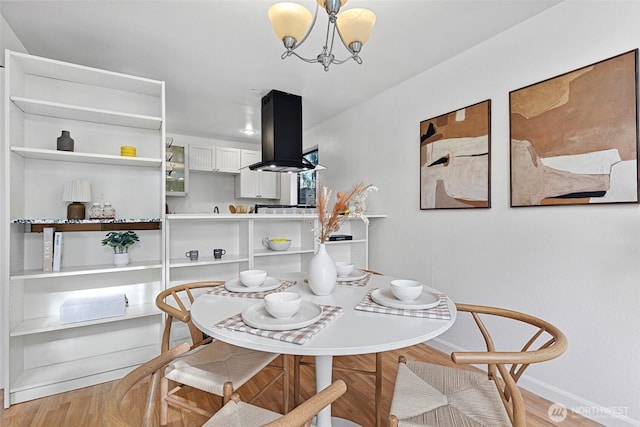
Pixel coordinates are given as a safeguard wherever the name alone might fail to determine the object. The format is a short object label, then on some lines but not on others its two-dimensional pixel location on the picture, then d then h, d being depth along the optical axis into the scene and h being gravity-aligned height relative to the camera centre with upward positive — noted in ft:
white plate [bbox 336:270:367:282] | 5.73 -1.21
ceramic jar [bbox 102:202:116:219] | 7.66 +0.01
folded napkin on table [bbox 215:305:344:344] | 3.19 -1.28
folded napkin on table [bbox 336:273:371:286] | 5.58 -1.26
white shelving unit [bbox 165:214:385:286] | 8.86 -0.97
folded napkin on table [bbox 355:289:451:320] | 3.87 -1.27
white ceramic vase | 4.75 -0.93
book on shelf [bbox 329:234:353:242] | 10.43 -0.84
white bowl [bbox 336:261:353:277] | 5.91 -1.09
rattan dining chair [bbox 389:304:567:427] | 3.11 -2.18
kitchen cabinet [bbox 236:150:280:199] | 16.80 +1.73
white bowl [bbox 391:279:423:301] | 4.20 -1.07
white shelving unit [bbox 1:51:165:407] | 6.48 -0.10
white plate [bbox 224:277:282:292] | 4.89 -1.20
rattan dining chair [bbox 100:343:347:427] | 2.33 -1.55
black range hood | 10.59 +2.79
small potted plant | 7.57 -0.76
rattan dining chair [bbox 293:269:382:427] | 5.17 -3.02
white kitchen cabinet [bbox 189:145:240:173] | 15.65 +2.77
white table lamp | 7.25 +0.39
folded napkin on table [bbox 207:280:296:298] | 4.78 -1.26
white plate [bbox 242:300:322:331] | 3.37 -1.23
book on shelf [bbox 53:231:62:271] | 6.82 -0.83
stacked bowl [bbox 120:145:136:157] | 7.74 +1.54
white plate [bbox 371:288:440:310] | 4.08 -1.21
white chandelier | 4.62 +2.94
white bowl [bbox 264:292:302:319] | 3.52 -1.08
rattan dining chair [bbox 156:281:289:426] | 4.17 -2.24
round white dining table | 3.09 -1.31
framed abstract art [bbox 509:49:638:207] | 5.31 +1.45
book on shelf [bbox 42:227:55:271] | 6.73 -0.78
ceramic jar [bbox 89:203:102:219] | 7.57 +0.01
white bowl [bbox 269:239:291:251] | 9.50 -0.99
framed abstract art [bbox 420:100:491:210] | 7.54 +1.42
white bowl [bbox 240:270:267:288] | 5.03 -1.07
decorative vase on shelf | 7.00 +1.58
